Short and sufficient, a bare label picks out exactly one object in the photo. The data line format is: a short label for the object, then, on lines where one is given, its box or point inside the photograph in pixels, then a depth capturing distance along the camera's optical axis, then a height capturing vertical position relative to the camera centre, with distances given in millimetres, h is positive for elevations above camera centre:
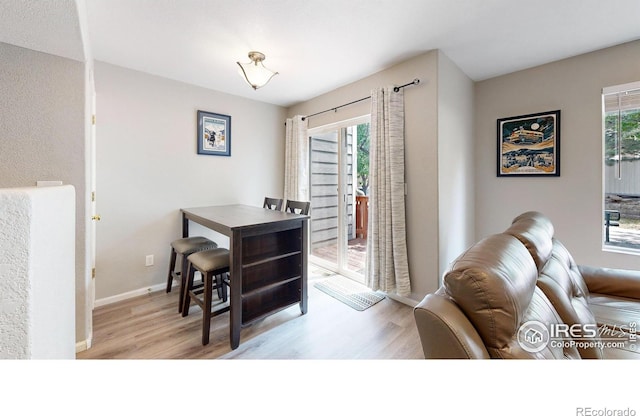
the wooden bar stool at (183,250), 2443 -402
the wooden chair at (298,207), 2546 +17
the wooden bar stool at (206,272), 1890 -493
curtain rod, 2371 +1238
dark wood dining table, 1888 -440
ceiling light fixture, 2191 +1184
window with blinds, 2191 +376
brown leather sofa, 756 -360
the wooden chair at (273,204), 3123 +57
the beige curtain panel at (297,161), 3650 +694
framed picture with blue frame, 3086 +933
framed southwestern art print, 2506 +668
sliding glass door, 3230 +205
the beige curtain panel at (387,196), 2510 +125
